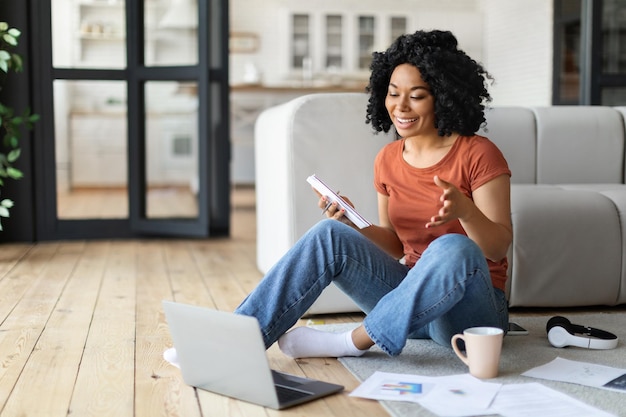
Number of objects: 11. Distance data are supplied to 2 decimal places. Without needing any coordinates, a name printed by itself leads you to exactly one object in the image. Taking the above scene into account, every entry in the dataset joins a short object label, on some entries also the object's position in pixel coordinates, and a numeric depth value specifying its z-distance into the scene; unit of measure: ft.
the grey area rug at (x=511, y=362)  5.44
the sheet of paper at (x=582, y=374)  5.80
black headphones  6.86
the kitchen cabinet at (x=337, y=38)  31.37
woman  5.74
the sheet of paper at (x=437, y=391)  5.25
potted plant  11.60
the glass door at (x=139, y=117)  14.58
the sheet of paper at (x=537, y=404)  5.15
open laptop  5.28
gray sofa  8.44
